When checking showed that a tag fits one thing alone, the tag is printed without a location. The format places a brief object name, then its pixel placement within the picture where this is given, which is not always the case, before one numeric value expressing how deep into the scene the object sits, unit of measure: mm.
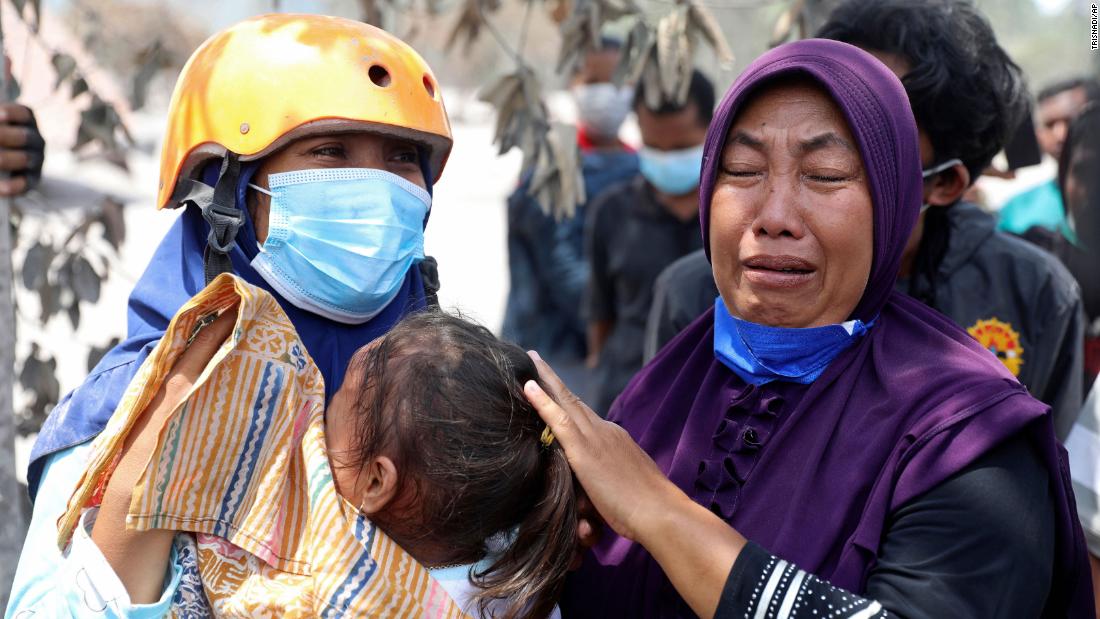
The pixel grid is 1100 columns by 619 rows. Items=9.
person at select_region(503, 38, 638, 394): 6109
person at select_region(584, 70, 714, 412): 5195
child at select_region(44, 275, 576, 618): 1828
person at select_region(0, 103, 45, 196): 2936
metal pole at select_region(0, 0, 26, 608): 2969
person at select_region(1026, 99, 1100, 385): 4656
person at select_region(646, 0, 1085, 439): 2787
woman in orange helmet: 2322
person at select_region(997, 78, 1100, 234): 5629
